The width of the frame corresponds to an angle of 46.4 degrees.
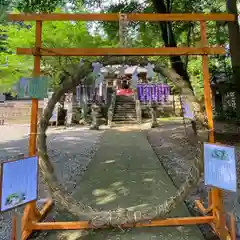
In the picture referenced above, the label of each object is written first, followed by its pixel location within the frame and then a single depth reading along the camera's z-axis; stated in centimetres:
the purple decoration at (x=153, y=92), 1805
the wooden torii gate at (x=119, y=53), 318
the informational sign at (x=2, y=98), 2747
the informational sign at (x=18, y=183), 271
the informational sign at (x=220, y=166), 284
